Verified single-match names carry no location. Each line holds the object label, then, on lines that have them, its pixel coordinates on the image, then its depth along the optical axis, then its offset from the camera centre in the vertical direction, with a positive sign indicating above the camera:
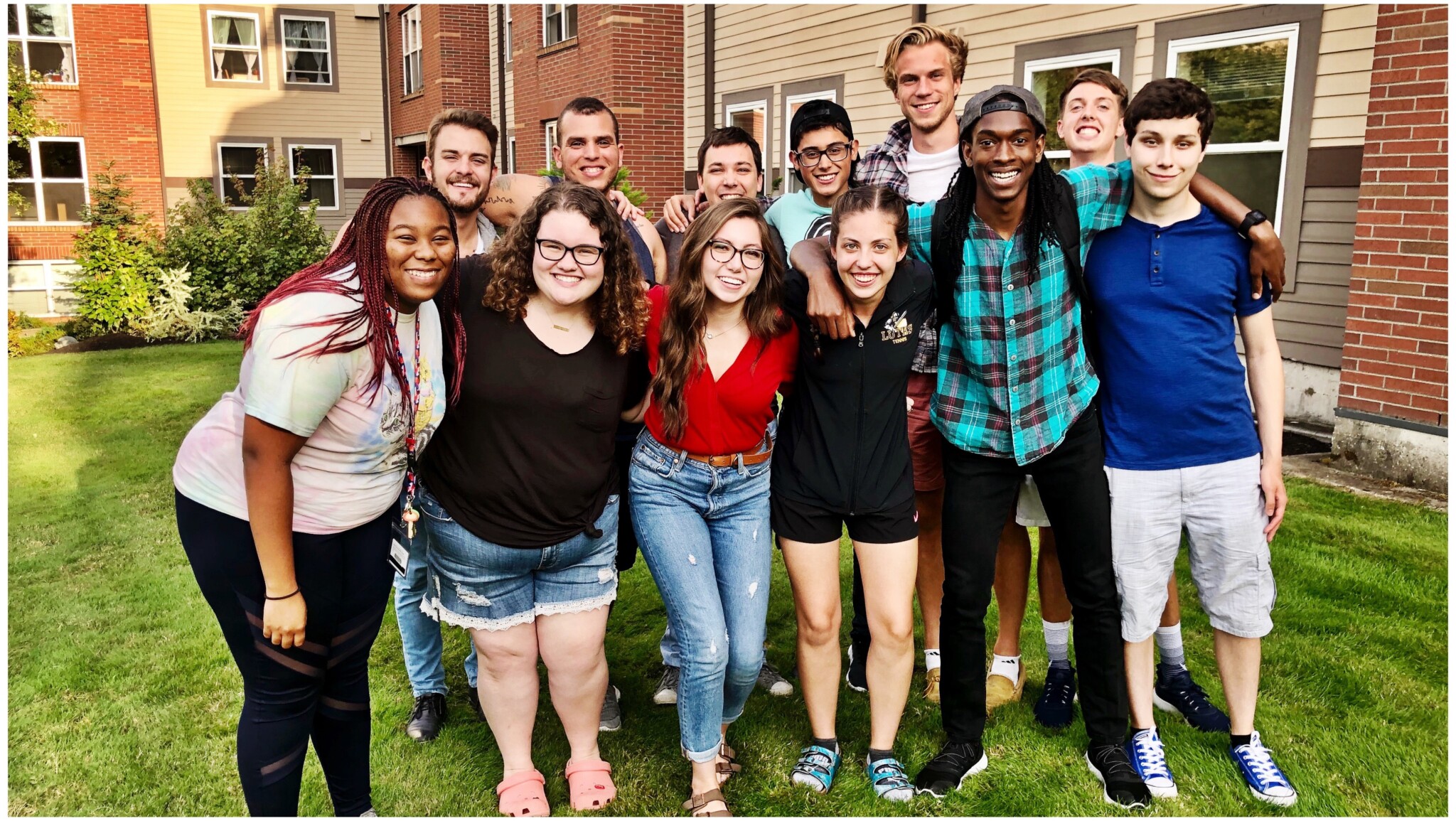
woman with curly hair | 2.81 -0.60
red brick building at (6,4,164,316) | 20.12 +2.83
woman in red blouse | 3.01 -0.64
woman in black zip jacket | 3.00 -0.65
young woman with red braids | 2.28 -0.55
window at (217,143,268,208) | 23.42 +1.91
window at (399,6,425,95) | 23.22 +4.72
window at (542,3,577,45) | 16.20 +3.86
